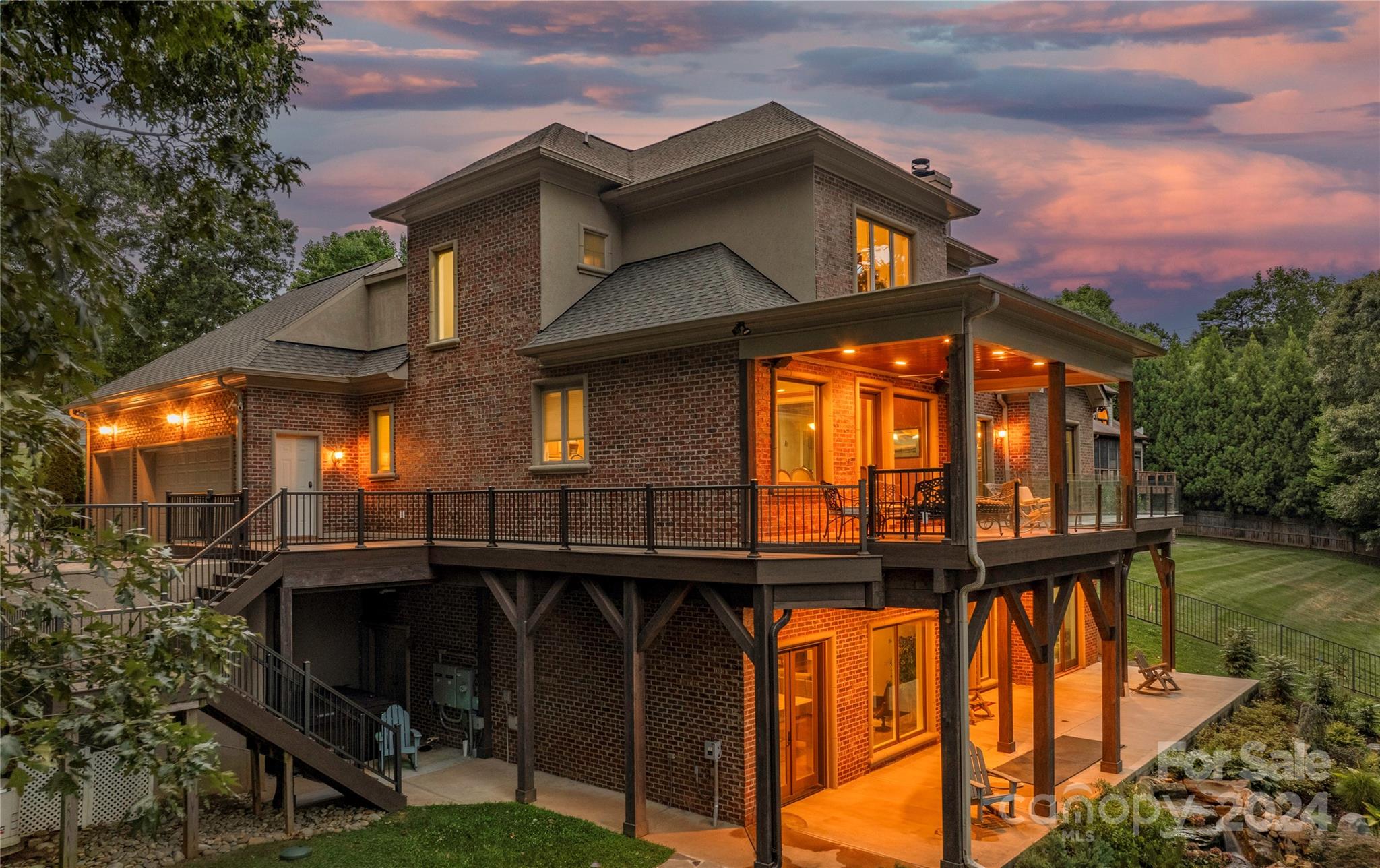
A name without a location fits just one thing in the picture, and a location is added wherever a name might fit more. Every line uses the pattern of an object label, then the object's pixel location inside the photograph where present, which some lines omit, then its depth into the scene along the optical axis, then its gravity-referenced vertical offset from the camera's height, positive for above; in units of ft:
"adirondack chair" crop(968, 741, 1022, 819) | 35.94 -13.38
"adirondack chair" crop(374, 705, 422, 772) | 46.44 -14.07
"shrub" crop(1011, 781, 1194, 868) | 32.48 -14.24
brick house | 34.53 -0.46
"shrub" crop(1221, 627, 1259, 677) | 66.49 -14.64
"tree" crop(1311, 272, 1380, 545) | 117.29 +6.99
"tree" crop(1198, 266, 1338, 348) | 214.28 +37.80
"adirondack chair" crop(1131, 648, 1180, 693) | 60.29 -14.64
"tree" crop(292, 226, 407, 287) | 131.03 +31.23
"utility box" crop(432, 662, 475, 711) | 49.62 -12.39
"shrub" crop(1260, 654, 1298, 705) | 60.80 -15.23
